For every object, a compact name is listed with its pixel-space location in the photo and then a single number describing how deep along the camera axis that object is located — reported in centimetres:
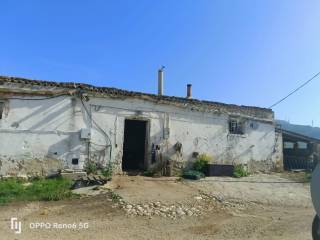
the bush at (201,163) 1047
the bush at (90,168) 901
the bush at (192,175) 957
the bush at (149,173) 971
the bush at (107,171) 902
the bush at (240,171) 1072
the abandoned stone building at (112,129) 837
